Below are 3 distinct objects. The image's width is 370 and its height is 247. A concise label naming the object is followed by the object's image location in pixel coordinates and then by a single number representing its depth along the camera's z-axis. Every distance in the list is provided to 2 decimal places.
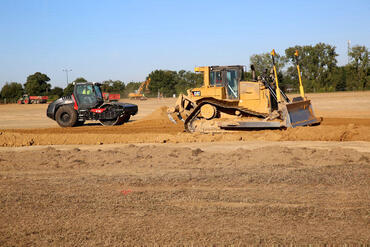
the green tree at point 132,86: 107.87
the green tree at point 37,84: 98.75
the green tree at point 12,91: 96.77
